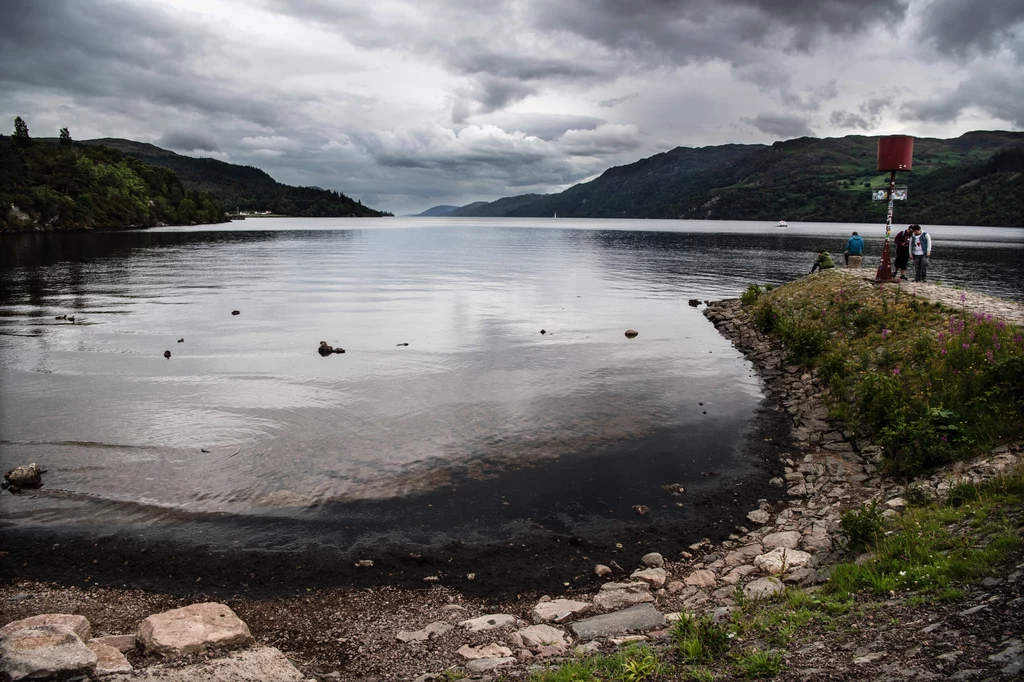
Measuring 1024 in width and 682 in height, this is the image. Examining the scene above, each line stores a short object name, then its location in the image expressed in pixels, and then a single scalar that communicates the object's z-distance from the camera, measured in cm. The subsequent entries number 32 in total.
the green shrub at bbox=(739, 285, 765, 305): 4631
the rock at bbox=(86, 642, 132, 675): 839
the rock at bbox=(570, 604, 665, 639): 995
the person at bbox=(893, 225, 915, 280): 3734
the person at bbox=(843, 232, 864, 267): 4712
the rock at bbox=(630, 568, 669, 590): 1195
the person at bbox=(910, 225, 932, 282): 3491
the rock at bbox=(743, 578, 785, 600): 1036
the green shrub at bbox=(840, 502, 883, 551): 1145
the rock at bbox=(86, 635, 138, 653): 931
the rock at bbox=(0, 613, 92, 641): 937
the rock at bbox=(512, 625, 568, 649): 964
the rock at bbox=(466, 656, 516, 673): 865
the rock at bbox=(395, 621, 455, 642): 1005
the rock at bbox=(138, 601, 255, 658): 918
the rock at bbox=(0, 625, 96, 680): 799
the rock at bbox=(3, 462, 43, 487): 1595
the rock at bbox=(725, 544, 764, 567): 1248
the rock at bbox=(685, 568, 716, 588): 1172
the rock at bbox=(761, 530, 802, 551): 1284
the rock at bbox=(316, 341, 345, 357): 3197
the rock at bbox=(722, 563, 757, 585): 1164
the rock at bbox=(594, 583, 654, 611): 1113
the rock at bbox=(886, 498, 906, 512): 1329
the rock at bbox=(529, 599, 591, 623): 1067
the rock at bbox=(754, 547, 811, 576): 1168
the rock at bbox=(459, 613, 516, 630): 1036
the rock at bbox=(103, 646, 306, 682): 840
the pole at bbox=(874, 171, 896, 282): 3501
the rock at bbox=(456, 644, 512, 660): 921
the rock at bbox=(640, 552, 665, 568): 1273
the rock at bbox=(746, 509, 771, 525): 1459
